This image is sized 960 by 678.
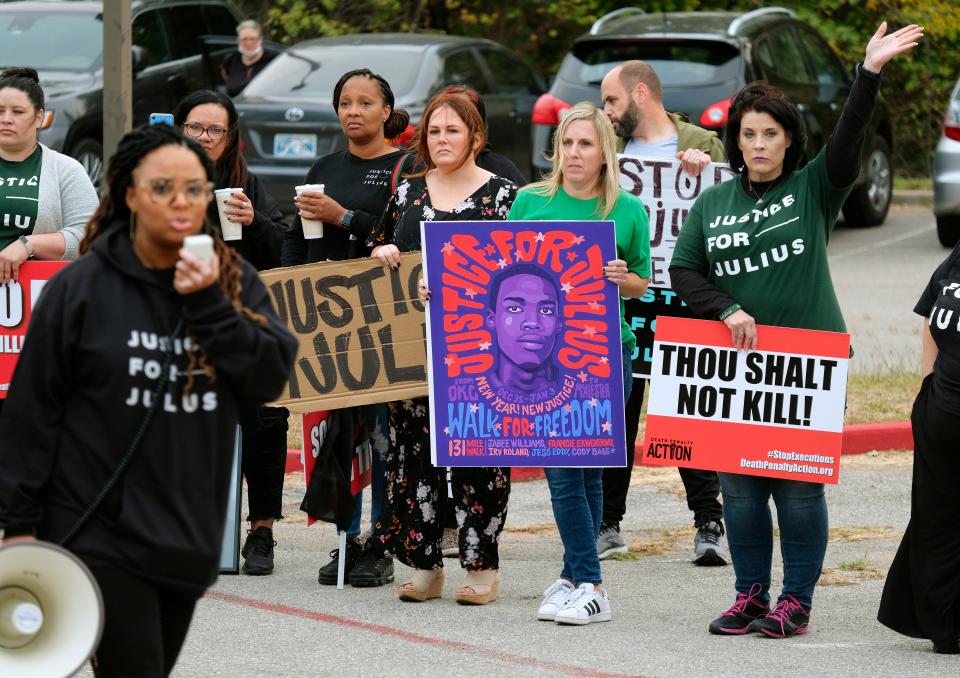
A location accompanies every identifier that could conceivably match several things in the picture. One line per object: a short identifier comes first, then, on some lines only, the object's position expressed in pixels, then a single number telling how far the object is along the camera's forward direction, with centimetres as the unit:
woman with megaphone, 713
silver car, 2845
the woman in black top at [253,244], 1321
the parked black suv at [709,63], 2747
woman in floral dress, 1241
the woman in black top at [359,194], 1319
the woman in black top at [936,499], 1100
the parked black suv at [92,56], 2830
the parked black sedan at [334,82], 2756
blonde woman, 1202
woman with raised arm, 1137
